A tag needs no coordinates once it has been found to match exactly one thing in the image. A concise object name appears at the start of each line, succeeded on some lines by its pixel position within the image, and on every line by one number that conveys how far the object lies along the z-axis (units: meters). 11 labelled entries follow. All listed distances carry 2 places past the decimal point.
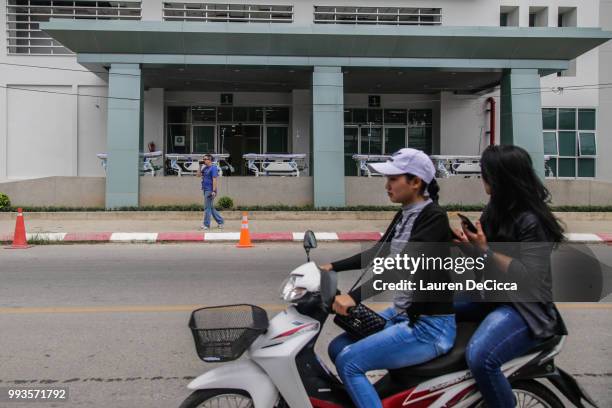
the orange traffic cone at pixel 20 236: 13.56
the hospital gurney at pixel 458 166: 22.98
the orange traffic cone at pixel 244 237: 14.00
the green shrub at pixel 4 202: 19.84
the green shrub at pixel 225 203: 20.62
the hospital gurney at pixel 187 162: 23.09
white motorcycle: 3.24
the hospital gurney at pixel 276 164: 22.94
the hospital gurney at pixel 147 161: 21.90
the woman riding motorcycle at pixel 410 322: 3.34
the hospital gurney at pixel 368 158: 22.80
